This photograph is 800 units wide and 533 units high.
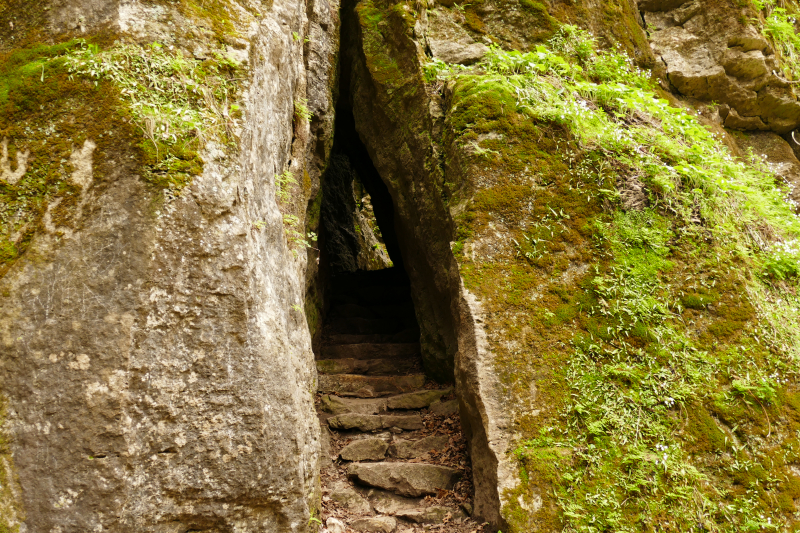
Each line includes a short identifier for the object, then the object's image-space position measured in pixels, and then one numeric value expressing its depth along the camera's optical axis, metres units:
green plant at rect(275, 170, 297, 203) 4.71
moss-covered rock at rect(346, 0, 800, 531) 3.88
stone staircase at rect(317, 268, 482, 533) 4.78
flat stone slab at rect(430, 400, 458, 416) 6.15
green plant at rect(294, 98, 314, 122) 5.80
